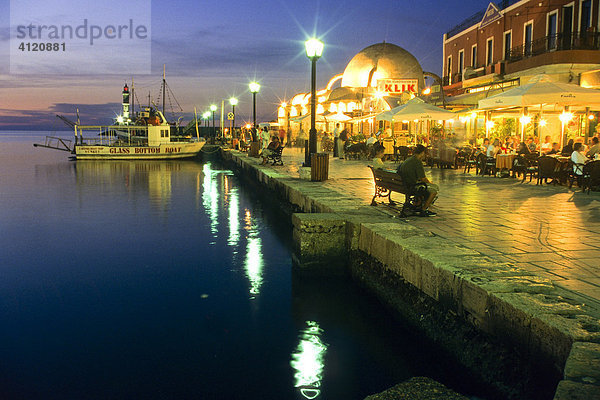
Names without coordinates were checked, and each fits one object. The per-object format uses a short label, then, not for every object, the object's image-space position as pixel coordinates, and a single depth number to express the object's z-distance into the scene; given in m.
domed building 36.12
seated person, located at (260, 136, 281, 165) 20.72
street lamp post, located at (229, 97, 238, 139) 36.59
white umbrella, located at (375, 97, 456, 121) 18.16
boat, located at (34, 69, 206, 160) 37.06
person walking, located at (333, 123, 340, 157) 26.36
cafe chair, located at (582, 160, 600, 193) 10.05
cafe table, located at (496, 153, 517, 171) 13.74
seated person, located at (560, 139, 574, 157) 13.25
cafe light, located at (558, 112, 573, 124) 14.72
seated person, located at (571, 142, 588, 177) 10.50
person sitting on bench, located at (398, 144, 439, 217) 7.93
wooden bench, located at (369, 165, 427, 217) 7.96
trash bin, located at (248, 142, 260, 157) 26.98
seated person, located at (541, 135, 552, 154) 14.61
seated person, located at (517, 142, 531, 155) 13.44
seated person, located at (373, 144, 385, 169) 10.06
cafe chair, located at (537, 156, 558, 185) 11.58
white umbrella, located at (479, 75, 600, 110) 11.89
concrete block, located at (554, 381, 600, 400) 2.48
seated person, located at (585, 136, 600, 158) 11.24
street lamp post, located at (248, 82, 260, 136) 26.05
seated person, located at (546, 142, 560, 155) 13.53
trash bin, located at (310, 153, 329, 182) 13.42
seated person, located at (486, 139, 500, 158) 14.35
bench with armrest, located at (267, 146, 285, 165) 20.52
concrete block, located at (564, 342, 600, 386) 2.66
